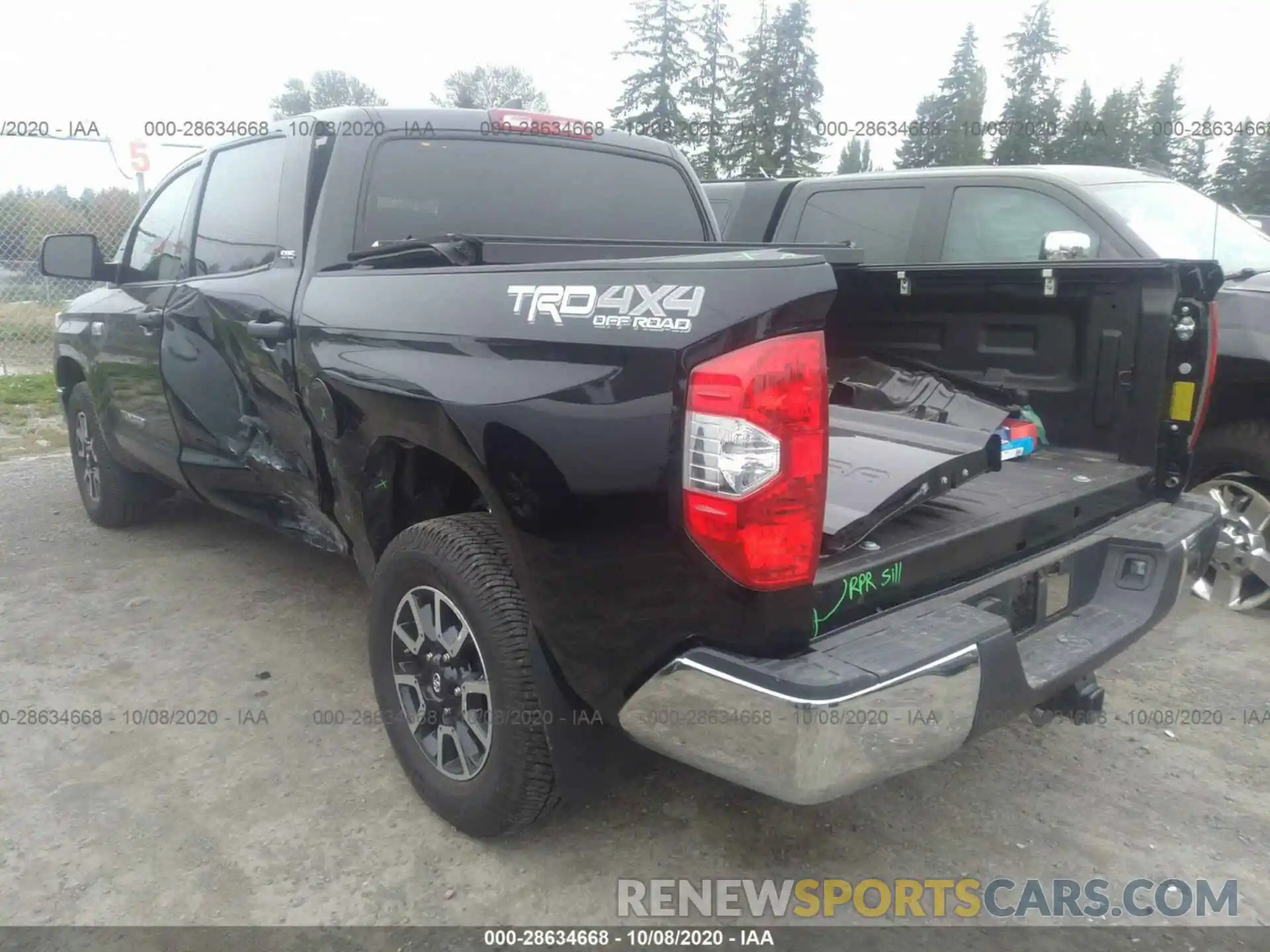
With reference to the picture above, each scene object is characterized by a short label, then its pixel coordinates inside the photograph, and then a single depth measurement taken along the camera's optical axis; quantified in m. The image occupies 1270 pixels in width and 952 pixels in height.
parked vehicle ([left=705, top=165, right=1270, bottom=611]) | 4.00
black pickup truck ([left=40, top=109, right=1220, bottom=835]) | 1.80
